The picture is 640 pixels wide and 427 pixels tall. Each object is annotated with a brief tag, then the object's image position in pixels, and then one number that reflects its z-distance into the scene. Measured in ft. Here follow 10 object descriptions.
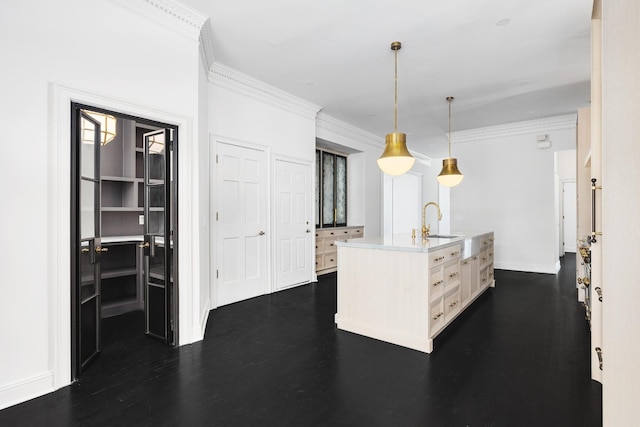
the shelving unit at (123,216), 12.48
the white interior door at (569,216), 30.66
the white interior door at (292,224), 15.87
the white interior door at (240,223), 13.21
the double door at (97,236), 7.53
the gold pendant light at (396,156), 10.39
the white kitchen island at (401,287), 9.02
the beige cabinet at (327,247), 19.39
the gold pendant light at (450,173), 15.01
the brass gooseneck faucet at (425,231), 11.87
